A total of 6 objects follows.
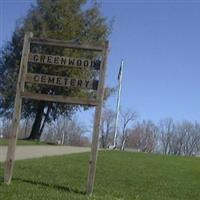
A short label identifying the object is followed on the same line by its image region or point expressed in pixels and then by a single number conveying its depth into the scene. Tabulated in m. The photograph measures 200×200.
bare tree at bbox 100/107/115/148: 112.86
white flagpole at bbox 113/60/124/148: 48.40
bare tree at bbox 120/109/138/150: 112.16
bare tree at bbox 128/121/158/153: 125.19
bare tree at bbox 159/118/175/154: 130.62
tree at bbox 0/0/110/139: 43.44
